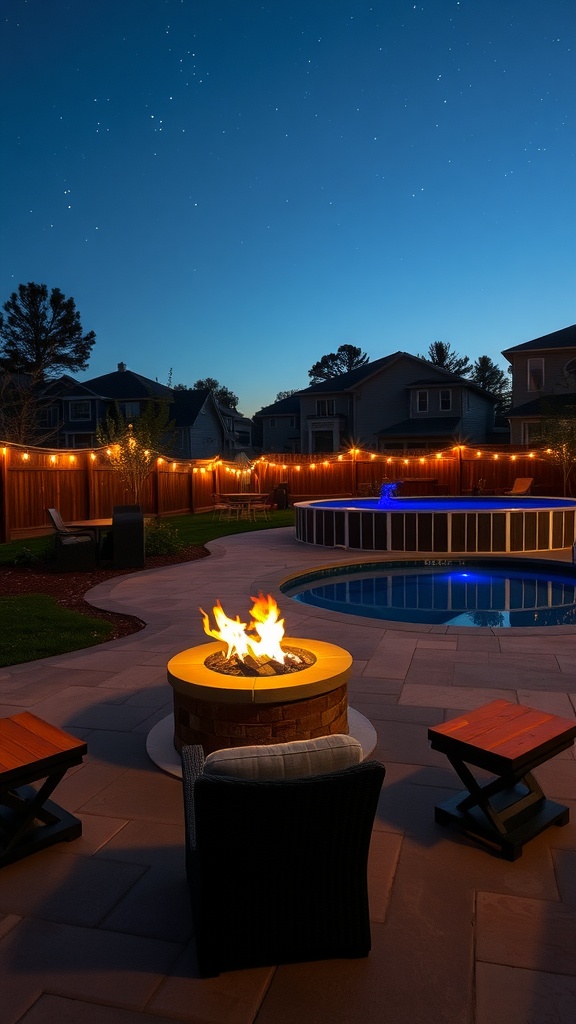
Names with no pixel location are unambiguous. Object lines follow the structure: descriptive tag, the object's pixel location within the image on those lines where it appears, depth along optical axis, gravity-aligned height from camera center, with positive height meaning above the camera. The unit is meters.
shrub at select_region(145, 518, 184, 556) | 12.20 -1.06
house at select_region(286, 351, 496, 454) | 31.25 +4.03
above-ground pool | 11.88 -0.91
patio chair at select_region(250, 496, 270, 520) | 19.64 -0.65
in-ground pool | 8.09 -1.68
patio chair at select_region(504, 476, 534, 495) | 20.94 -0.17
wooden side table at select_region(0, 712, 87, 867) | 2.56 -1.24
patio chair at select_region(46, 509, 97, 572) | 10.41 -0.98
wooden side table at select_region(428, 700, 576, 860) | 2.63 -1.25
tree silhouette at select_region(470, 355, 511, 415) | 59.88 +10.09
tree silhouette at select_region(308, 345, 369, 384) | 66.94 +13.40
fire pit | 3.16 -1.05
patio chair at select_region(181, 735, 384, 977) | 1.86 -1.14
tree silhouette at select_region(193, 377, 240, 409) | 76.88 +12.00
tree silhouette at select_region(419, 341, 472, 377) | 58.84 +11.79
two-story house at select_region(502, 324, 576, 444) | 27.12 +4.62
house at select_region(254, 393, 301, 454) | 41.12 +4.02
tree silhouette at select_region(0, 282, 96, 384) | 34.56 +8.95
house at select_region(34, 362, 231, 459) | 35.72 +4.74
